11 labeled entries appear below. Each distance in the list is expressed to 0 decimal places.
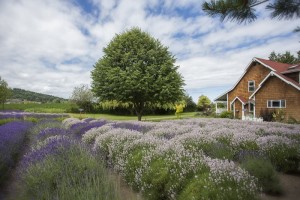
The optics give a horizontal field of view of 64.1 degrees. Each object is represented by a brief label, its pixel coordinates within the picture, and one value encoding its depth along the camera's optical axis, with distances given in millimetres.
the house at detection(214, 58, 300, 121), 21734
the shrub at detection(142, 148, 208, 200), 4113
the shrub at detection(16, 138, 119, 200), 3358
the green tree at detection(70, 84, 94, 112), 48656
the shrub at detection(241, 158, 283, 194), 4797
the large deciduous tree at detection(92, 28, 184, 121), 22020
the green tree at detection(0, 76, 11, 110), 39338
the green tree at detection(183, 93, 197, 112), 59078
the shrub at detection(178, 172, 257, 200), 3301
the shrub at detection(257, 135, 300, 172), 6094
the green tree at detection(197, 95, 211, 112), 57694
